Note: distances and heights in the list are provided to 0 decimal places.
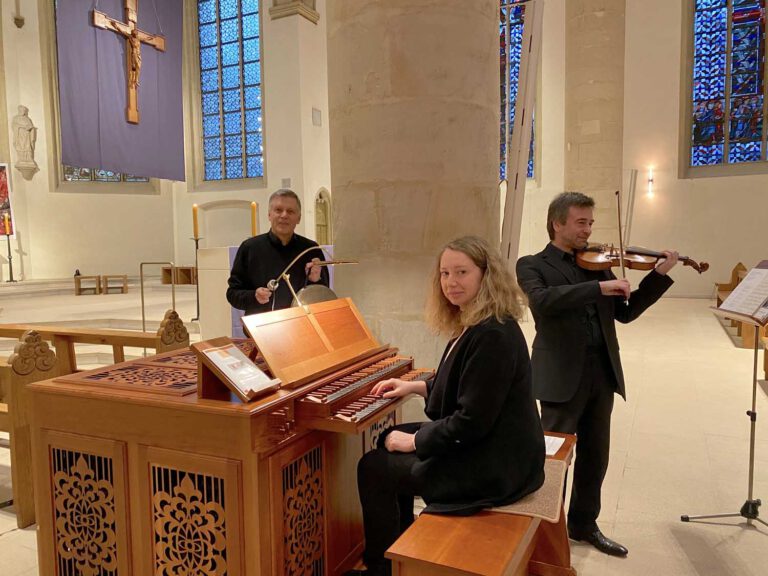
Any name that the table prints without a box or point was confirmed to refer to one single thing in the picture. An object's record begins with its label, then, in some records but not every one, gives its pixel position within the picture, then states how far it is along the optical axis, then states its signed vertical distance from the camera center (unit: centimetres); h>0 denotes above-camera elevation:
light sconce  1230 +81
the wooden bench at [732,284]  915 -109
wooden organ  189 -82
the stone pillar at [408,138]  317 +48
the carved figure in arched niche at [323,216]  1432 +23
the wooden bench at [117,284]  1351 -133
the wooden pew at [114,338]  360 -69
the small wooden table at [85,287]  1313 -131
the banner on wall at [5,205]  1383 +61
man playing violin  256 -54
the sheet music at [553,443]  240 -95
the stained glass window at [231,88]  1550 +378
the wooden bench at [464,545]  160 -93
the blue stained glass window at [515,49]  1224 +397
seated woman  182 -60
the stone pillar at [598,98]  1059 +226
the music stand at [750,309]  258 -41
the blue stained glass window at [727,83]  1212 +290
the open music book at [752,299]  255 -37
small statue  1405 +219
